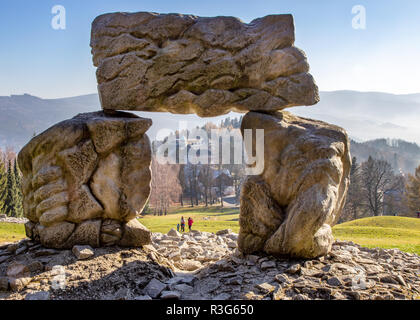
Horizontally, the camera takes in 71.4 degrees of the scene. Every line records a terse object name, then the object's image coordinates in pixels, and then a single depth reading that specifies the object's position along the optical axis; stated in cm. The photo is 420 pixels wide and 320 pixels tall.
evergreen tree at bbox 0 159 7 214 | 2846
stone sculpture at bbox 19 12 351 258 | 761
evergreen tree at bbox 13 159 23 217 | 3072
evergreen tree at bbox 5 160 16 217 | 3084
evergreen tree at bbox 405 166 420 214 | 3500
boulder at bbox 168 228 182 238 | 1262
